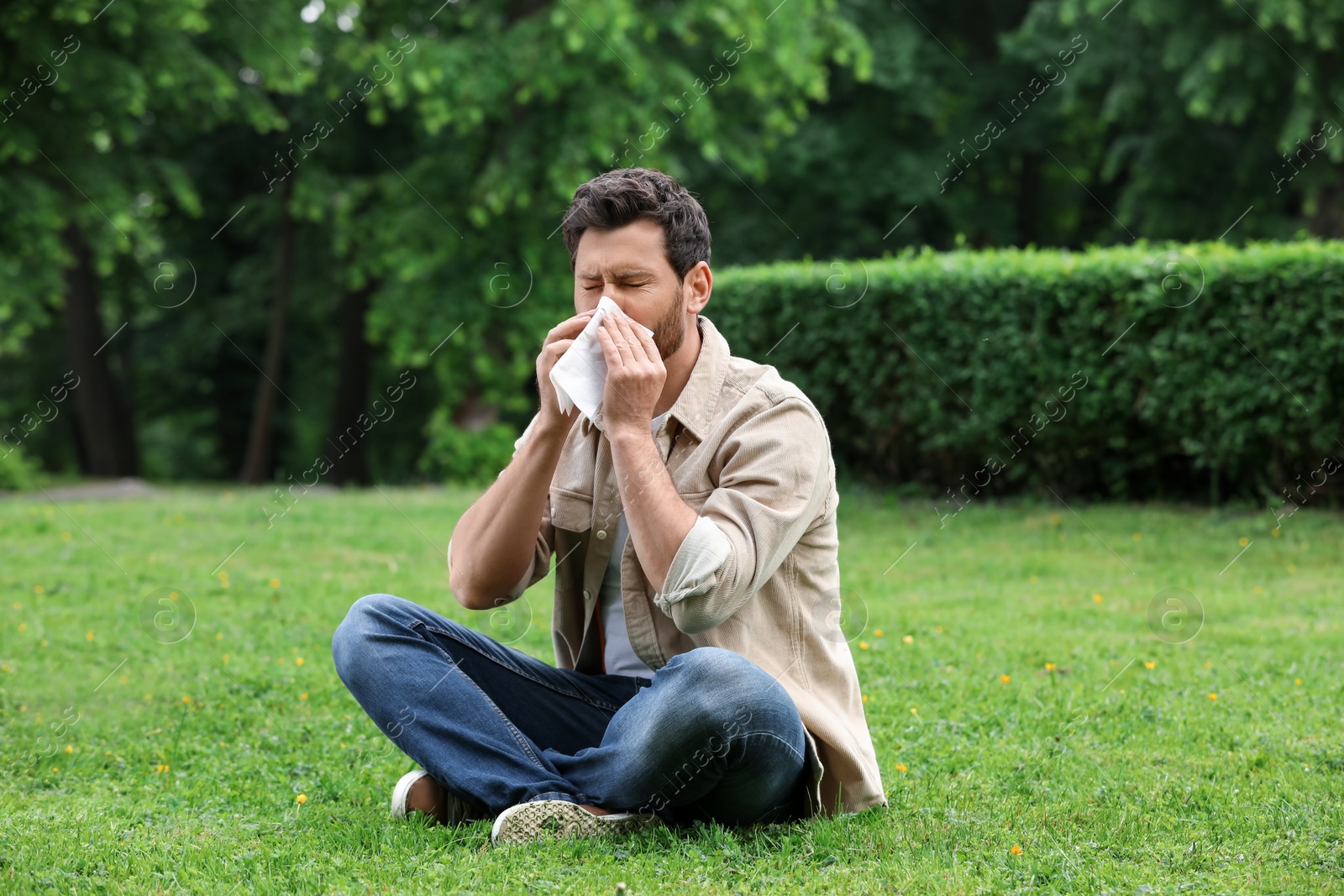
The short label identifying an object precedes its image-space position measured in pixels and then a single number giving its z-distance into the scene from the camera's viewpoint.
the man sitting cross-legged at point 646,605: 2.91
